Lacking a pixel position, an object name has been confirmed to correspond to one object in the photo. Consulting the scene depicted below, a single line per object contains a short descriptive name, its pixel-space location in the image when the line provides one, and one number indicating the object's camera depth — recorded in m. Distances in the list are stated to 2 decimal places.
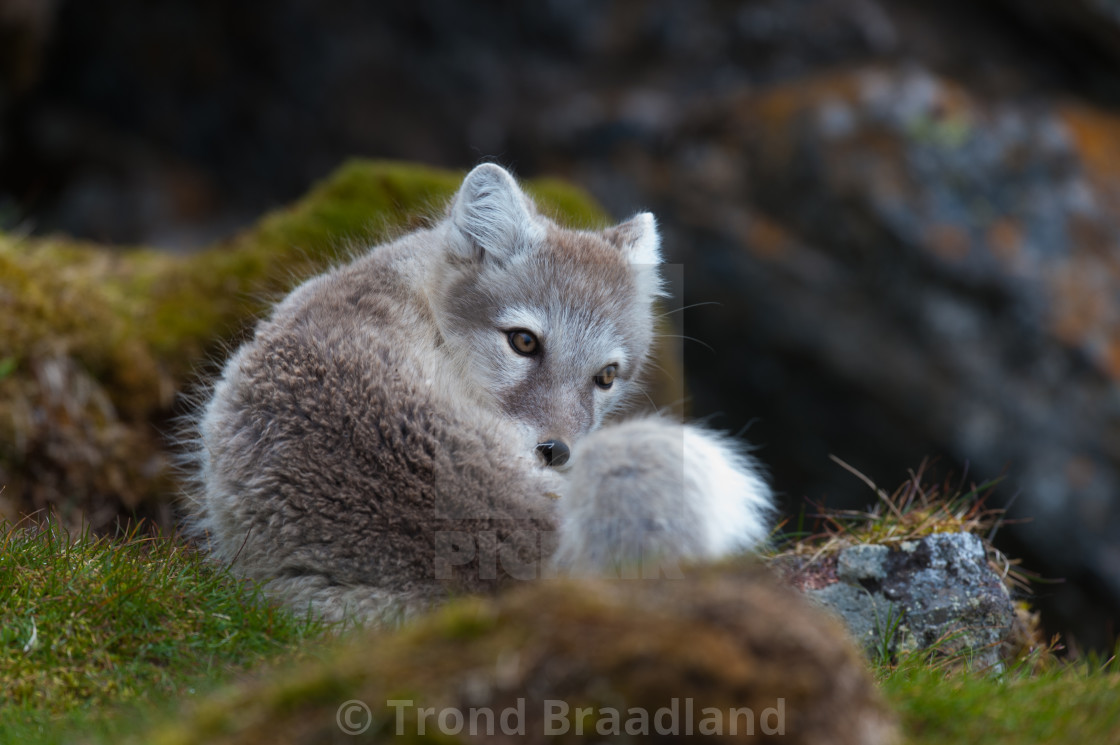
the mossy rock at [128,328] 12.01
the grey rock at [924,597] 7.92
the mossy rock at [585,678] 3.96
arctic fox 5.46
